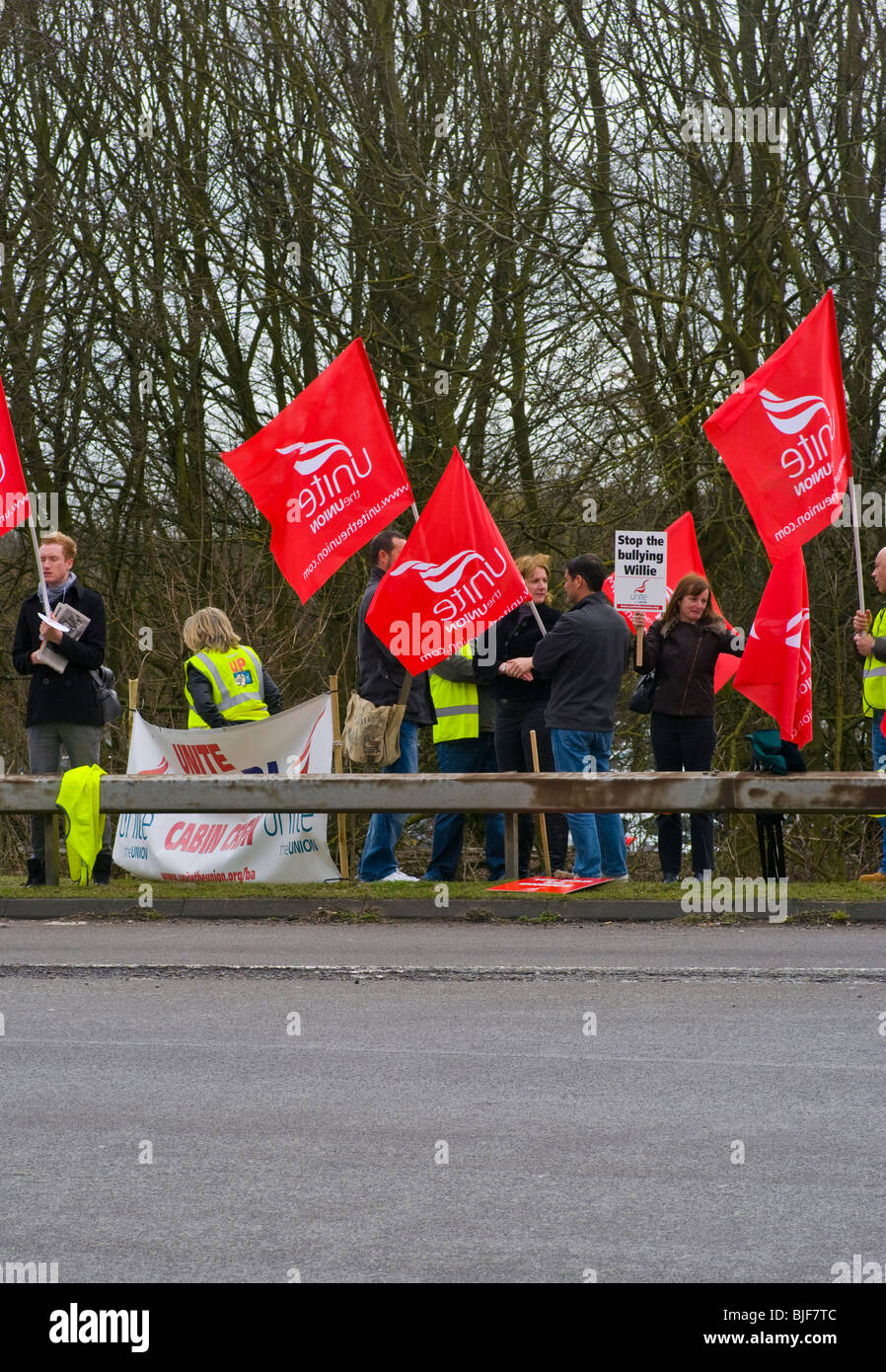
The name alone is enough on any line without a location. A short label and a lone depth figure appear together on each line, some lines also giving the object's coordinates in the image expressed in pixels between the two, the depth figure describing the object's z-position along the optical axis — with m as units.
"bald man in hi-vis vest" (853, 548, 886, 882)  11.47
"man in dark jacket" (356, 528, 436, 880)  11.87
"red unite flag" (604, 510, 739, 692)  14.76
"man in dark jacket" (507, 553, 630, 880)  11.29
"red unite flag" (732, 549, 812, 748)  10.80
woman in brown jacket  11.60
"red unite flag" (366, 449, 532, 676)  11.23
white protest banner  11.86
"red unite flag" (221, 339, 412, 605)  11.65
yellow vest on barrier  11.28
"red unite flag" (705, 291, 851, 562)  10.88
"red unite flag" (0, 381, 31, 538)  11.27
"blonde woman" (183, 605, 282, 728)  12.24
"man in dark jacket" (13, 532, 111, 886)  11.66
